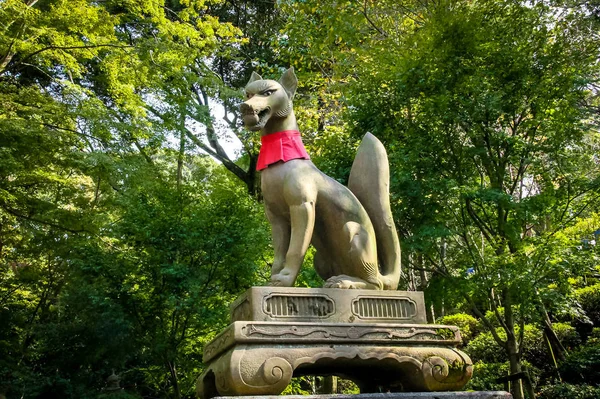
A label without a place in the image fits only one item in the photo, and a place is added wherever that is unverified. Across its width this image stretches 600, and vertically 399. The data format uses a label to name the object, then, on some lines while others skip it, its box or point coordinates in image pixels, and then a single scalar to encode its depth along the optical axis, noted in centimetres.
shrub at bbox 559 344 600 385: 1229
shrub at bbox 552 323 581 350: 1476
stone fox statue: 441
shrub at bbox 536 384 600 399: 1095
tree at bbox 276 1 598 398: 956
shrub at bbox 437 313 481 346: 1728
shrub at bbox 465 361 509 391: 1330
